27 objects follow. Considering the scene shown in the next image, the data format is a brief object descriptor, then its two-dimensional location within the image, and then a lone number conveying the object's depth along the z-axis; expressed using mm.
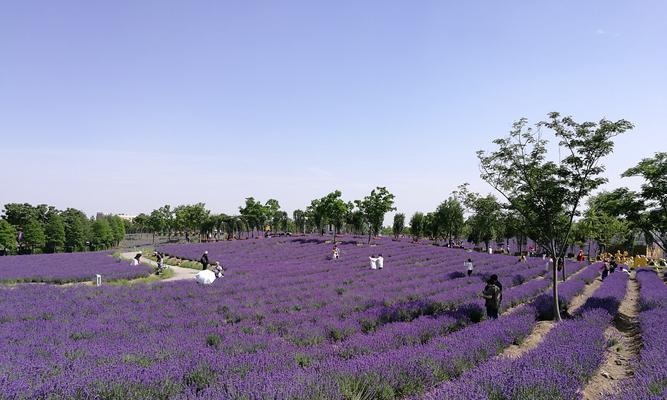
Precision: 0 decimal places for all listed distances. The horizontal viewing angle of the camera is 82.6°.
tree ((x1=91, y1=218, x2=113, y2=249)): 66544
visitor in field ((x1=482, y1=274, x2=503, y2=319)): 10678
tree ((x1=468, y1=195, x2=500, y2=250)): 13305
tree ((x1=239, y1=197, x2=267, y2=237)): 63156
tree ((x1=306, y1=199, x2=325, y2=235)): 48031
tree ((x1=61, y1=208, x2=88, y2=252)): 60312
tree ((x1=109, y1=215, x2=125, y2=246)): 80400
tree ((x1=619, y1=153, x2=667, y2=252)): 13156
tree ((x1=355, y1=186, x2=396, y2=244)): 42375
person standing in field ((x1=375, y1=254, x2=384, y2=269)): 23016
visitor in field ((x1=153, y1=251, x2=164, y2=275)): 25419
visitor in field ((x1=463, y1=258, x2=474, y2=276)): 19502
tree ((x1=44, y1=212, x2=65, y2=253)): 57094
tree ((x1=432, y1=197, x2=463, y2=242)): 48156
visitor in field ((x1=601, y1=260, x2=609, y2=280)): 22986
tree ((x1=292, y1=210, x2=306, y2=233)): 85281
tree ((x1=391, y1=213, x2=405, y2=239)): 71562
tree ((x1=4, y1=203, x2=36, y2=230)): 63619
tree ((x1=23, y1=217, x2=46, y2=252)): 55312
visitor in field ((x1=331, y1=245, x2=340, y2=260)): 29078
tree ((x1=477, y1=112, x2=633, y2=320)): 11156
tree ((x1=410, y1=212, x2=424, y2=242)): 69125
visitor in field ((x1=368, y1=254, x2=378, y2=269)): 22730
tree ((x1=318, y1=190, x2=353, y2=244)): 45625
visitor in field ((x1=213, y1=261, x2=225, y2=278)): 20245
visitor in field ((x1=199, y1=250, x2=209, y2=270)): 23531
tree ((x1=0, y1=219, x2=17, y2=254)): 50125
